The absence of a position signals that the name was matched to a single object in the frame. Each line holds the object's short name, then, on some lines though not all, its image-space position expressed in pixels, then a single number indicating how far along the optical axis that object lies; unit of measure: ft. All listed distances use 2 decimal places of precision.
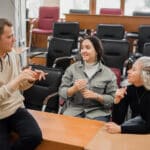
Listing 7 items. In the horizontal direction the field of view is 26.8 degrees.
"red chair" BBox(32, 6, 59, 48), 22.99
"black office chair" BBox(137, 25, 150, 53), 16.01
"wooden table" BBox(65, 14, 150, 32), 18.80
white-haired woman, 6.96
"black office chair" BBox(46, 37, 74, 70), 13.58
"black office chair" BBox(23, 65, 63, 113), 9.46
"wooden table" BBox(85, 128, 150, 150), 6.19
